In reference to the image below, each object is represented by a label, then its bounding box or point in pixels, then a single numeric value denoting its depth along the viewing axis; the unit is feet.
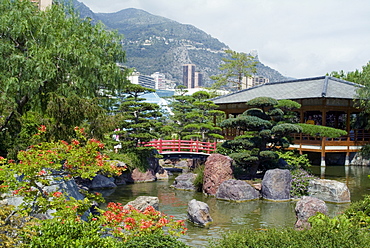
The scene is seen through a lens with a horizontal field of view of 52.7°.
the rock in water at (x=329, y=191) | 39.22
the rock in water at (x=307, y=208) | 28.18
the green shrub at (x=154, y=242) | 14.03
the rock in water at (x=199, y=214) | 30.73
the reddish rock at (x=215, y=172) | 43.11
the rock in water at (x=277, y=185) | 40.21
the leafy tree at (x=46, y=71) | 29.25
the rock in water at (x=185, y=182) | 47.09
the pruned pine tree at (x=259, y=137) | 45.50
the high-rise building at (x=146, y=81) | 428.15
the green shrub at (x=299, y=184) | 41.26
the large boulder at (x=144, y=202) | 30.68
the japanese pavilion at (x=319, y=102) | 63.46
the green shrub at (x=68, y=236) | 12.42
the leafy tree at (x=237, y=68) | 112.47
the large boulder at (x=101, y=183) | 47.21
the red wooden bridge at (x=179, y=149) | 58.62
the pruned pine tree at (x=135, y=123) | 53.36
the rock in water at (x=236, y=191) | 39.78
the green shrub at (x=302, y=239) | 14.65
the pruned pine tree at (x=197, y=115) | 64.03
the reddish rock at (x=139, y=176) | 52.60
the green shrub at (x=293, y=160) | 49.46
